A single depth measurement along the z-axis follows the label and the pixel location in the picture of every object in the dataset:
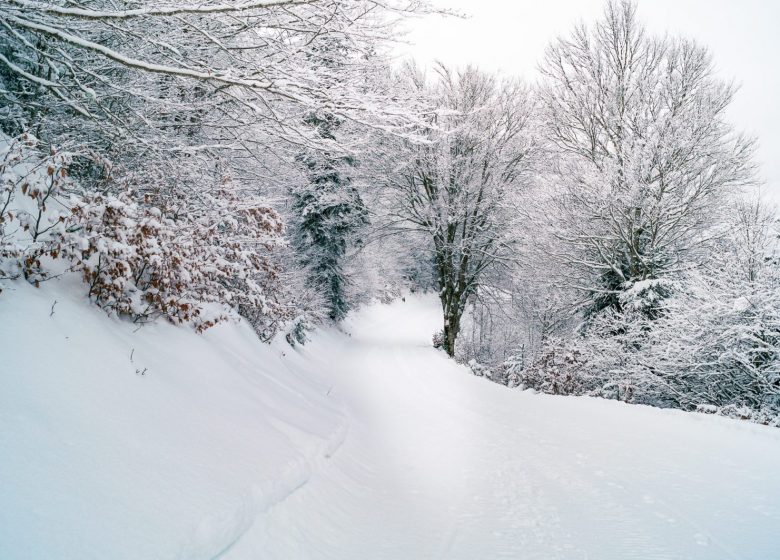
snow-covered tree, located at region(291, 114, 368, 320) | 19.92
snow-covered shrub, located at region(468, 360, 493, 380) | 15.80
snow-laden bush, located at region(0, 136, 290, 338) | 3.72
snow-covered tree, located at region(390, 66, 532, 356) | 16.70
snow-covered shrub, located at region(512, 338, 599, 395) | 13.07
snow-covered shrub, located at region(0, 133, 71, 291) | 3.49
